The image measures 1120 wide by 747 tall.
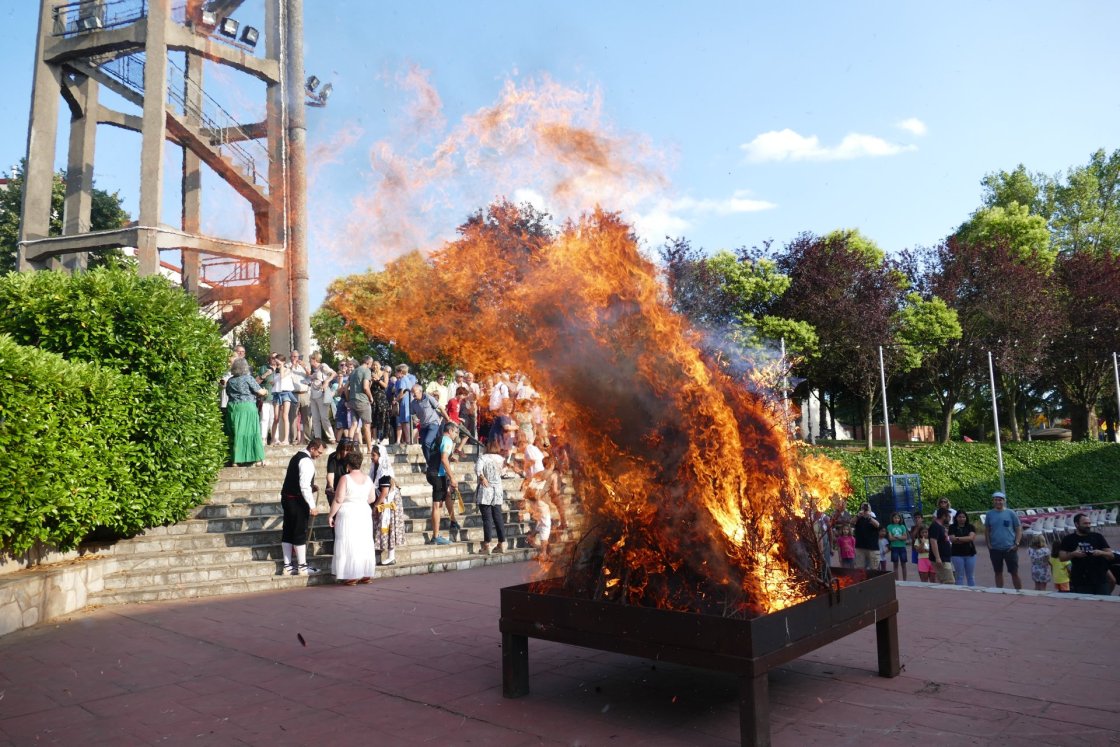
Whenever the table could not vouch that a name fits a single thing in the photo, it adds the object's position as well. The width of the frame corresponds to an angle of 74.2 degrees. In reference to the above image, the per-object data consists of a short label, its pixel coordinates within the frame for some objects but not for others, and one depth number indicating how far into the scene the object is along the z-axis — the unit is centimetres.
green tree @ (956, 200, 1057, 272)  4044
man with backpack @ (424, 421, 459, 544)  1291
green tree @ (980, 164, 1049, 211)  4753
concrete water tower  2130
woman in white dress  1073
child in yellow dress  1032
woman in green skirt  1374
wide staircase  1002
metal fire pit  428
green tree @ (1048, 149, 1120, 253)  4691
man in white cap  1162
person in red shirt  1804
